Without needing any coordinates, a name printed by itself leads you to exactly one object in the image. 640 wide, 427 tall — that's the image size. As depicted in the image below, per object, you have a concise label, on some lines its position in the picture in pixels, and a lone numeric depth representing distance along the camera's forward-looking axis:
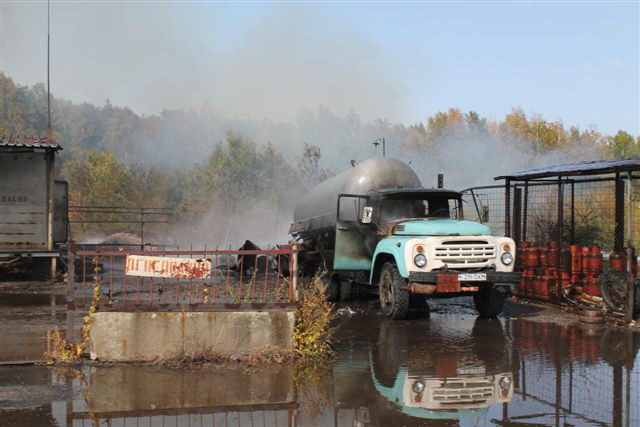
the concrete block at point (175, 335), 7.03
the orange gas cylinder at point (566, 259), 11.91
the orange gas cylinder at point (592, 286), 11.53
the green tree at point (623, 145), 54.16
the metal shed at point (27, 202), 16.58
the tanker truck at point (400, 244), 9.80
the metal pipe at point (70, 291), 6.96
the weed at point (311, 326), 7.38
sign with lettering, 7.18
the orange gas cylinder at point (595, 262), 11.62
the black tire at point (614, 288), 10.41
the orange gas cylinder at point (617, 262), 10.79
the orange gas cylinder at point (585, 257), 11.67
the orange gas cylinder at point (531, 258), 12.54
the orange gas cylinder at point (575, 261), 11.88
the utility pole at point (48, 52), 20.94
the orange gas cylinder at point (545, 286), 12.16
